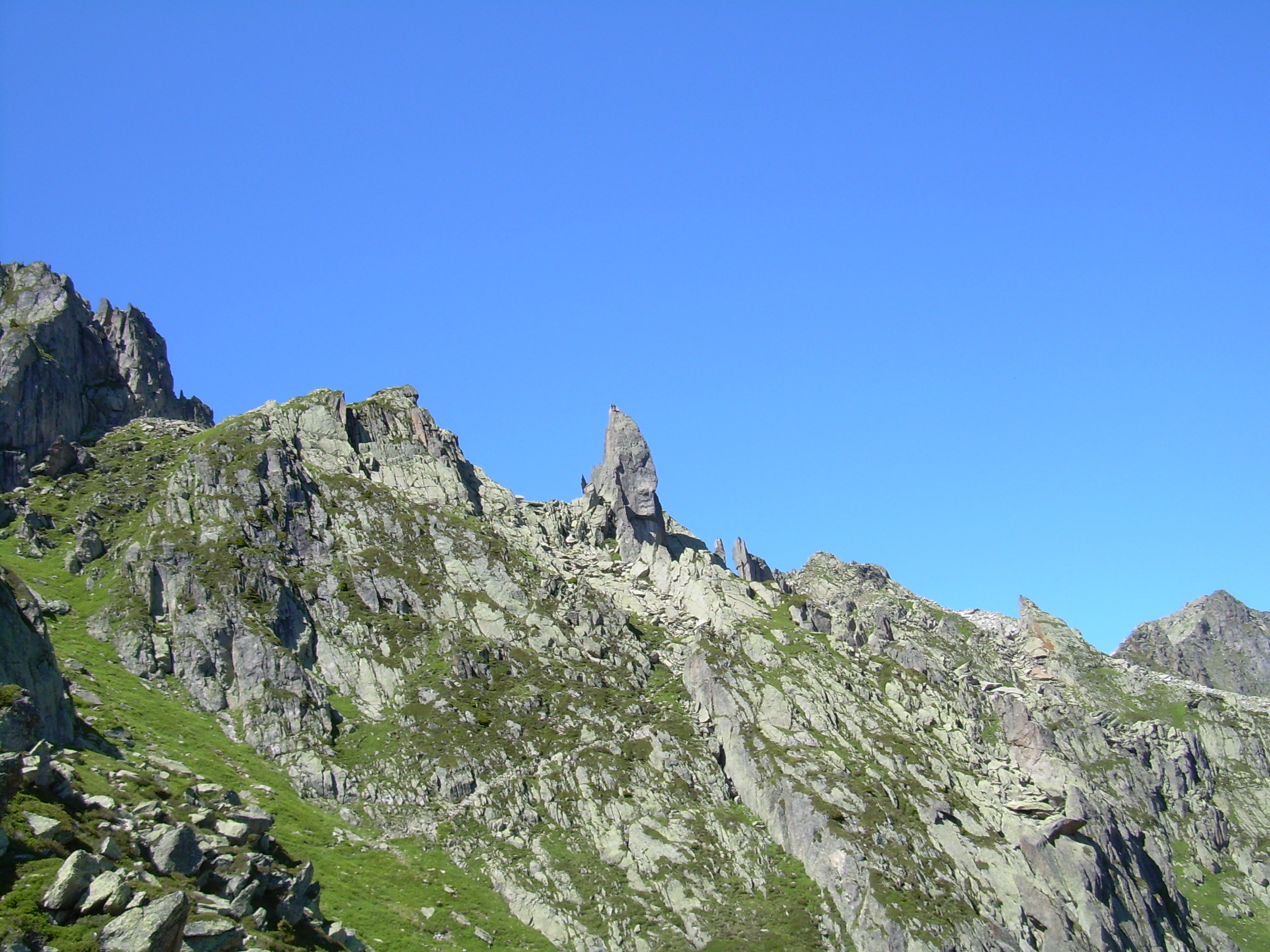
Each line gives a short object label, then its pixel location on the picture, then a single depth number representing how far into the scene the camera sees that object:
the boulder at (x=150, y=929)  41.03
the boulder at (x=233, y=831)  60.00
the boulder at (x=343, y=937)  61.05
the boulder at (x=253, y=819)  64.62
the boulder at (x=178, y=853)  50.56
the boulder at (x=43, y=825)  45.94
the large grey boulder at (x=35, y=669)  75.56
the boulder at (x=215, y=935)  45.31
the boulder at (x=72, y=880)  41.84
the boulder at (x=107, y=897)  42.47
